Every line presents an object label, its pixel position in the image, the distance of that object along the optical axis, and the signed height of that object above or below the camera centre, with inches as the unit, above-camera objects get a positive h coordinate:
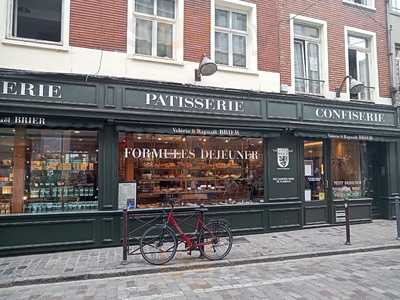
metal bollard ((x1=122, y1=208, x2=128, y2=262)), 282.8 -49.8
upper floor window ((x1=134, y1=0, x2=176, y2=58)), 376.2 +159.8
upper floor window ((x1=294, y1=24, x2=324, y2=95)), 463.5 +155.0
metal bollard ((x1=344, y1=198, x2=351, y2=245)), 345.4 -46.8
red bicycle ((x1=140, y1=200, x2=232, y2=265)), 281.6 -48.8
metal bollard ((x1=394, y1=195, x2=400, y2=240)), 364.8 -34.1
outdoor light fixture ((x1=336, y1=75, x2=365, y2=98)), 468.8 +120.7
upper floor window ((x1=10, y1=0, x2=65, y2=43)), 333.7 +147.9
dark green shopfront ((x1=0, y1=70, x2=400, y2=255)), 321.4 +23.8
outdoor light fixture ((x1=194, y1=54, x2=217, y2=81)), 371.2 +113.9
